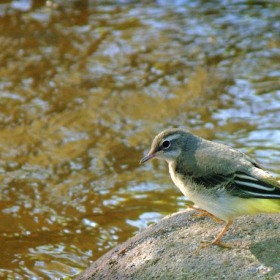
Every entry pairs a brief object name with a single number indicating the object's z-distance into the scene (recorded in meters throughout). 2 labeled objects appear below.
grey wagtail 10.23
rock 9.79
